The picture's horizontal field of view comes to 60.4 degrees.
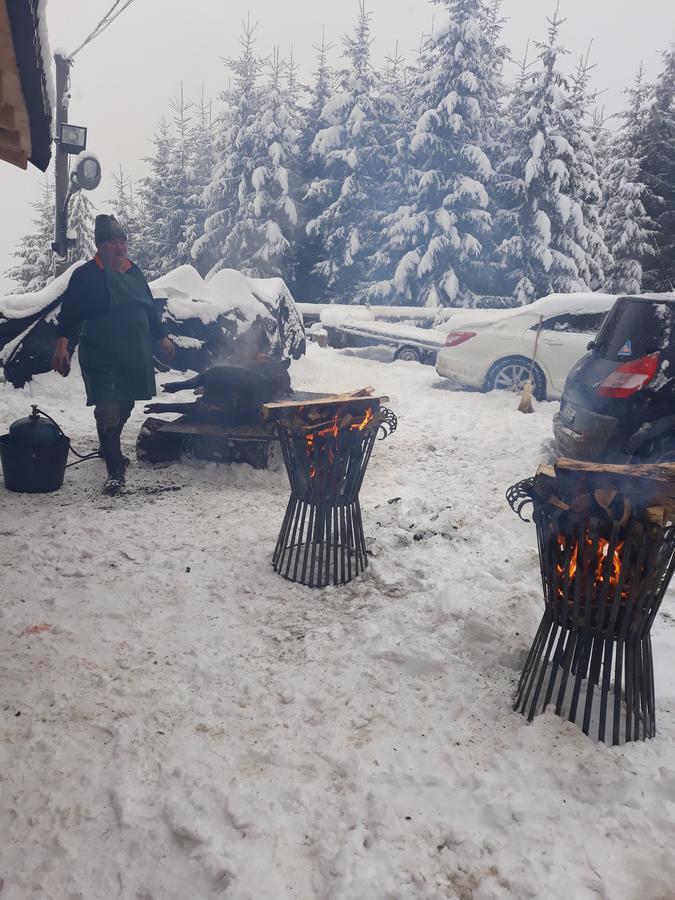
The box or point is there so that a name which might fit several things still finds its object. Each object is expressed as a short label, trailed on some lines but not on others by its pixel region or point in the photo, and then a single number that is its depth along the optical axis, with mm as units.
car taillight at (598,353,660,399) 4836
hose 5816
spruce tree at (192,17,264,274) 25594
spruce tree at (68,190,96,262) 26828
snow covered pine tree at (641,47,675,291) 23891
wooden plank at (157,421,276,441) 5773
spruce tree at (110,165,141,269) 33156
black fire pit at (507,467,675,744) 2293
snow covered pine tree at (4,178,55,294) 29641
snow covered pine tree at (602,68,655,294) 23359
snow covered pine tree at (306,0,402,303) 24875
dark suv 4816
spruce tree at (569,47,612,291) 21203
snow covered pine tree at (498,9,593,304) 20797
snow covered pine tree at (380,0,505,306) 21078
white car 9773
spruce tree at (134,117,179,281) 31219
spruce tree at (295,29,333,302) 26270
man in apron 4934
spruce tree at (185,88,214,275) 28766
